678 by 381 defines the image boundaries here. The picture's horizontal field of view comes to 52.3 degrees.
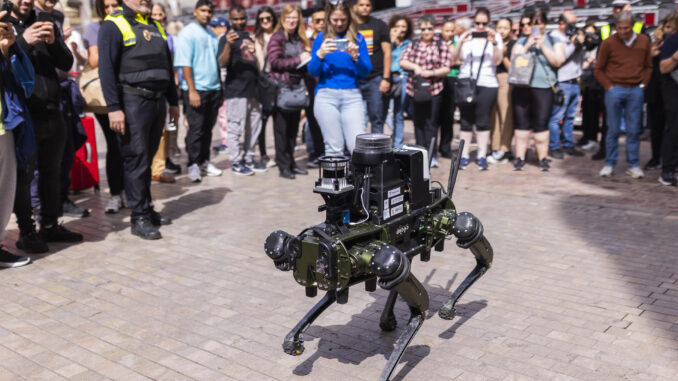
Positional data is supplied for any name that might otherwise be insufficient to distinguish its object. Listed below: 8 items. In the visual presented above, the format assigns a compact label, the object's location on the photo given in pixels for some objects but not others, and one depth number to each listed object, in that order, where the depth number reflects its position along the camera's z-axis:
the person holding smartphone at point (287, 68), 8.95
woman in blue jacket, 7.22
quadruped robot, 3.34
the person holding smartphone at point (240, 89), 9.18
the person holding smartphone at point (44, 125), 5.83
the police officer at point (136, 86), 6.24
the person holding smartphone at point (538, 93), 9.23
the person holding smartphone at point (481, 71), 9.40
